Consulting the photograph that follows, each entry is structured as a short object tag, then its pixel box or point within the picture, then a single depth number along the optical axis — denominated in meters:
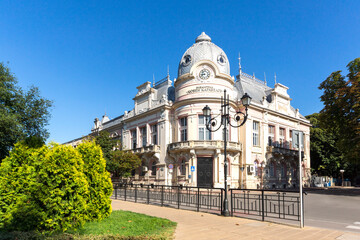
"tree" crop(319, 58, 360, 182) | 25.74
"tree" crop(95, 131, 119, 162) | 34.75
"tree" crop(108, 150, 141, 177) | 33.56
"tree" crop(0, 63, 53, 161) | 20.48
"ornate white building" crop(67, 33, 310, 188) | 30.89
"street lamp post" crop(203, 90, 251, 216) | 12.03
